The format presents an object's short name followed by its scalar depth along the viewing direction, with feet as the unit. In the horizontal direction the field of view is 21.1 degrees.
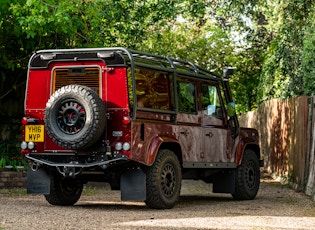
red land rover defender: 40.60
